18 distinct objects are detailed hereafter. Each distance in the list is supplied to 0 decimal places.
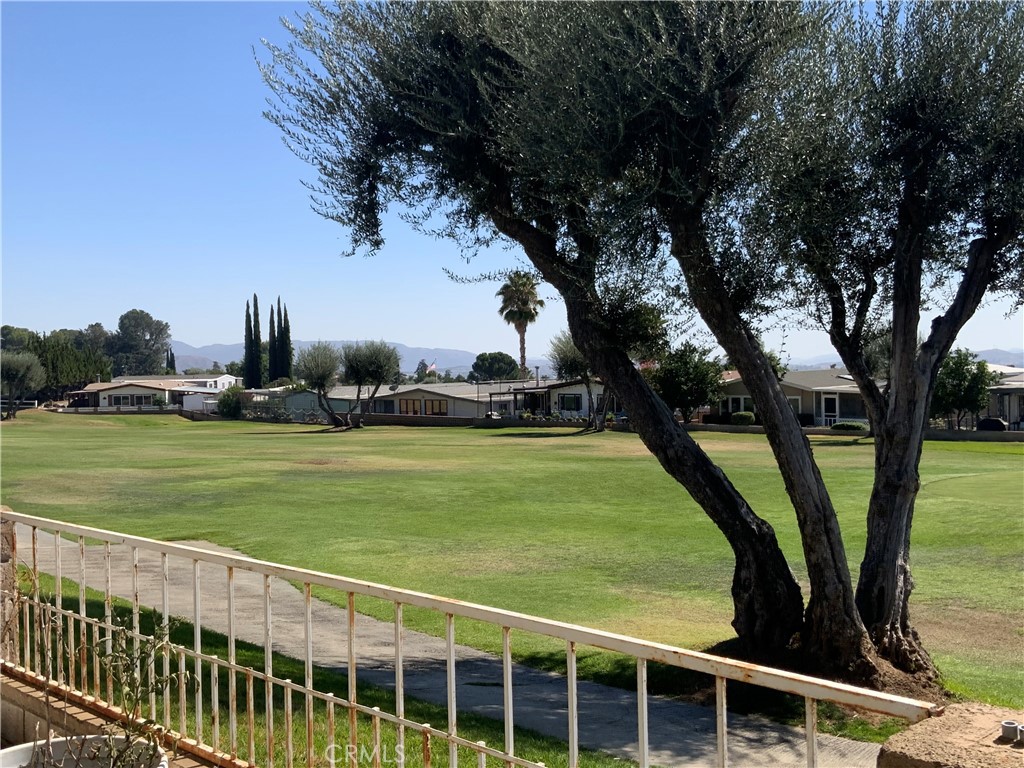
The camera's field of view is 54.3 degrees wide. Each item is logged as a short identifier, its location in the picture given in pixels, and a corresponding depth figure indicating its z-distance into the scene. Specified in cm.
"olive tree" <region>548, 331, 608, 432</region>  7431
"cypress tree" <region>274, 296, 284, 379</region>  14562
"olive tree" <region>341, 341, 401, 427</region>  8931
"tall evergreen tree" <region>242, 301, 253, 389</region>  14262
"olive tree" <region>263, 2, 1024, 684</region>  916
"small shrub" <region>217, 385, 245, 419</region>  10406
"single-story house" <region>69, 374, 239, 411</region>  12744
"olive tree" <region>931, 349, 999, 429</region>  5816
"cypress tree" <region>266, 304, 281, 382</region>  14638
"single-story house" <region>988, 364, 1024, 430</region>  6675
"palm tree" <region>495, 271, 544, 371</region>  8962
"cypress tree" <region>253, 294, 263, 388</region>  14338
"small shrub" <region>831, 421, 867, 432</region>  6462
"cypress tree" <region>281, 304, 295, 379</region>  14562
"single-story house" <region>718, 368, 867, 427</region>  7519
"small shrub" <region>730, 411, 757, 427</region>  7054
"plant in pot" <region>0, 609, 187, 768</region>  468
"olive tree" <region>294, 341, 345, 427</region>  9056
